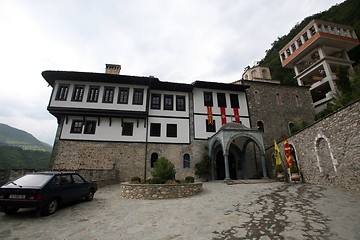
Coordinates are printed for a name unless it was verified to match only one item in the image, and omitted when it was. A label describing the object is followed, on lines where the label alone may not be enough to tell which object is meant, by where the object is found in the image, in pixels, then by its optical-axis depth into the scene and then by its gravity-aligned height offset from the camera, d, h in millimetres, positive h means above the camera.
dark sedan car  5262 -640
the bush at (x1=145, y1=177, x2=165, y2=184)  9291 -515
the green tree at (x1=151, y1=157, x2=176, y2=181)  9914 +58
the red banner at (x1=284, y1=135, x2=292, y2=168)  11631 +1096
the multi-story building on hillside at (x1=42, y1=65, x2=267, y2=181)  14586 +4268
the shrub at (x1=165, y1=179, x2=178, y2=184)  9406 -536
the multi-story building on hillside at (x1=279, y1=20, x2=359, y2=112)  24359 +17816
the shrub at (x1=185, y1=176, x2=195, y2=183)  10128 -516
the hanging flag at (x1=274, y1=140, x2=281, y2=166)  12934 +1227
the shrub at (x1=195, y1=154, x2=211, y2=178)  15234 +325
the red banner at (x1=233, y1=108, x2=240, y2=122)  17648 +5606
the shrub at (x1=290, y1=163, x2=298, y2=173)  11125 +85
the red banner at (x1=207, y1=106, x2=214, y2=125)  17141 +5349
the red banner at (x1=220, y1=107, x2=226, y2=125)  17372 +5478
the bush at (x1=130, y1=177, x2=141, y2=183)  9773 -485
